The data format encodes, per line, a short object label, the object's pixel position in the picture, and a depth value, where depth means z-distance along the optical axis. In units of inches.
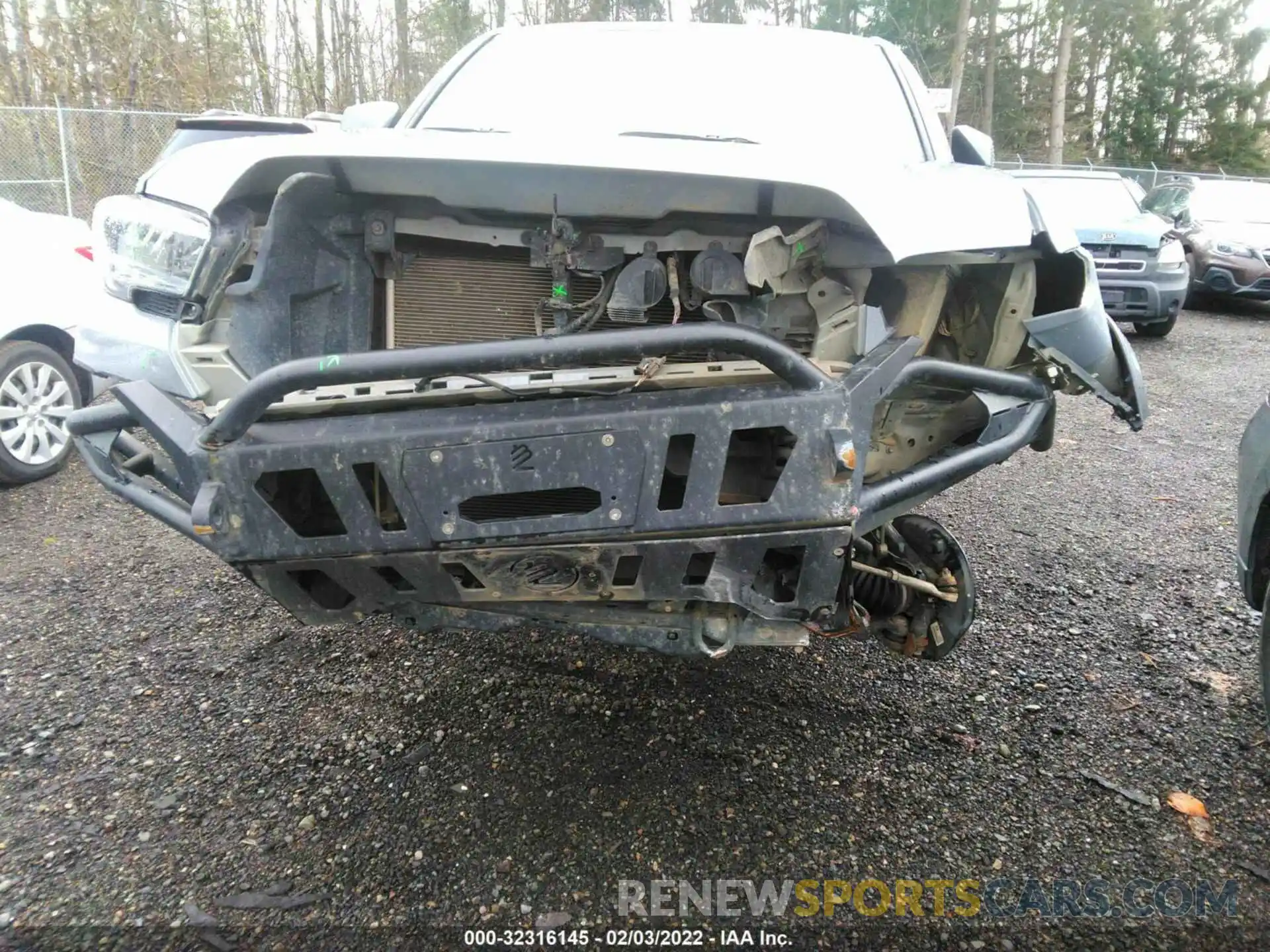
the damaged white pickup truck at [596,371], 71.8
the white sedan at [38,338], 178.7
